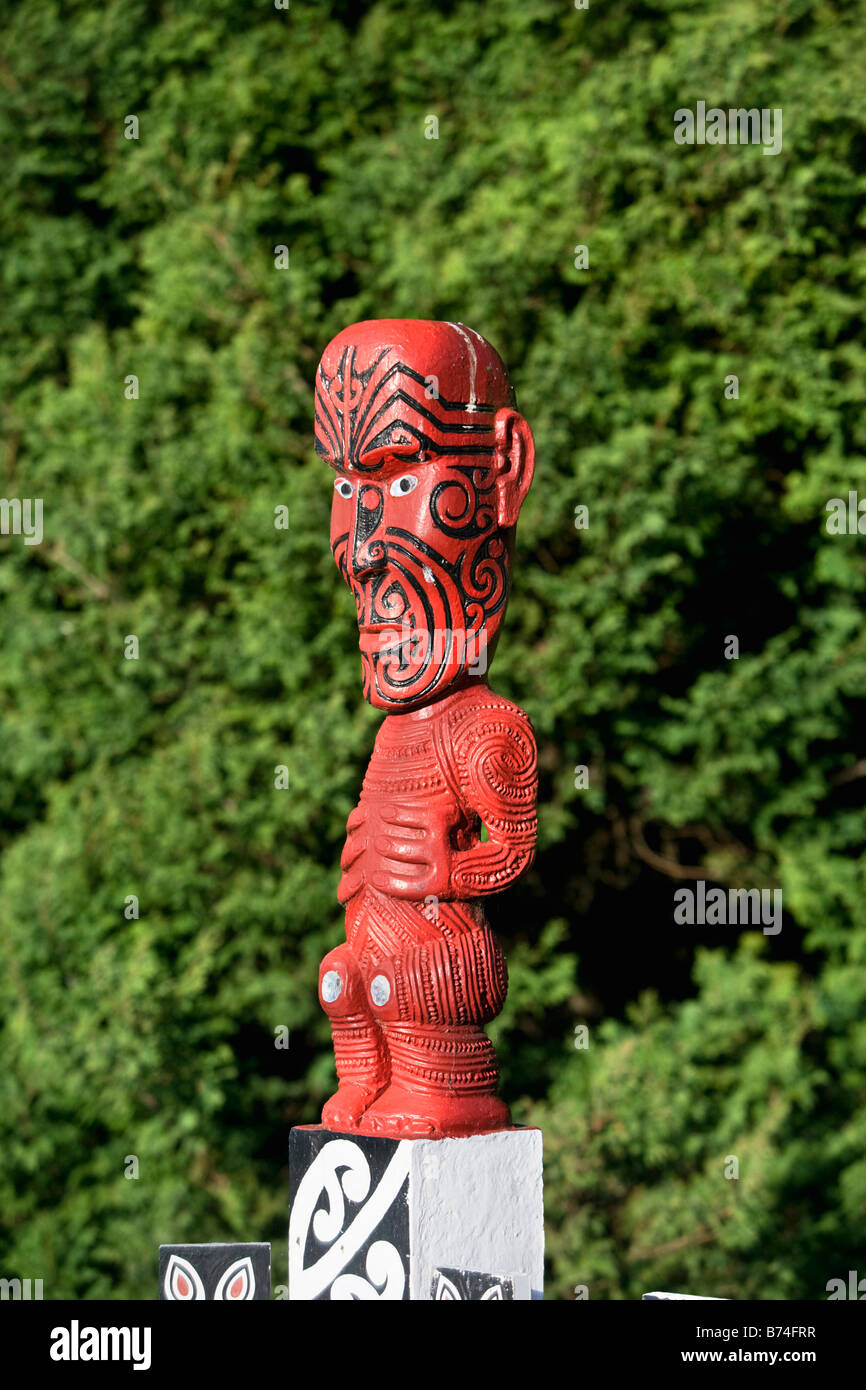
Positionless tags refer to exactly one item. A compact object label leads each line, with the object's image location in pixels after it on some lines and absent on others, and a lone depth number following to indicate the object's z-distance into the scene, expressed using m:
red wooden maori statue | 4.19
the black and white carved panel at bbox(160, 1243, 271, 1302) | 4.25
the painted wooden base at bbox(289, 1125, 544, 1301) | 3.96
